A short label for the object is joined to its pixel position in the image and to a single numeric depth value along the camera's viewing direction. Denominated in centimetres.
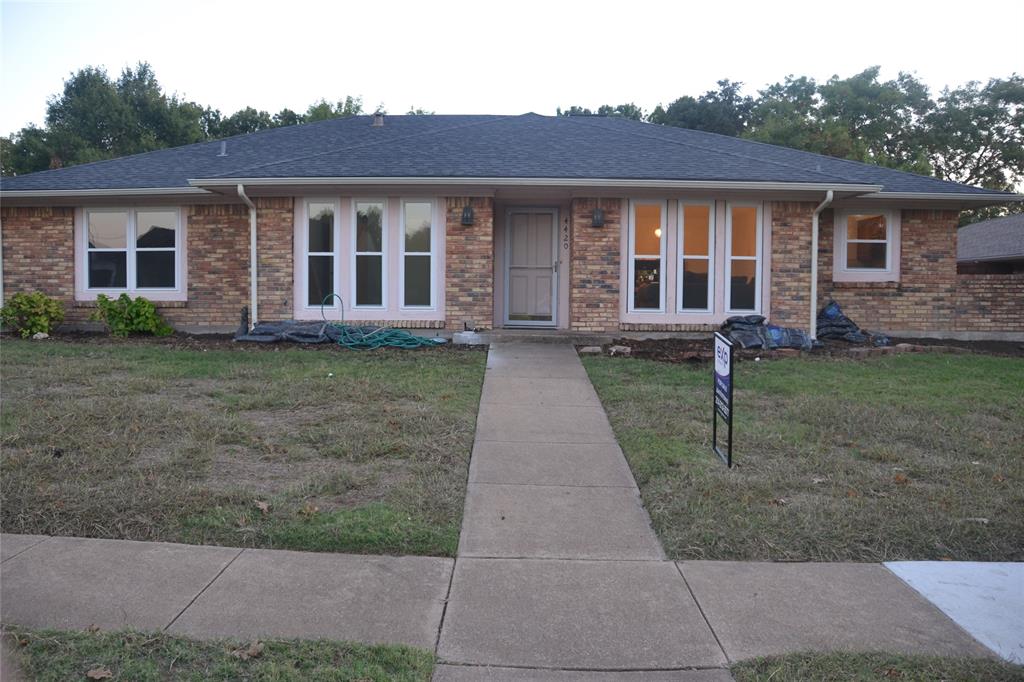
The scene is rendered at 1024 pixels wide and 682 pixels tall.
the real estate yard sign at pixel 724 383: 555
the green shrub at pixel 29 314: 1354
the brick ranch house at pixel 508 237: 1284
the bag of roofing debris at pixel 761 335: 1216
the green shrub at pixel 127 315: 1359
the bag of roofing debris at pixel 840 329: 1358
